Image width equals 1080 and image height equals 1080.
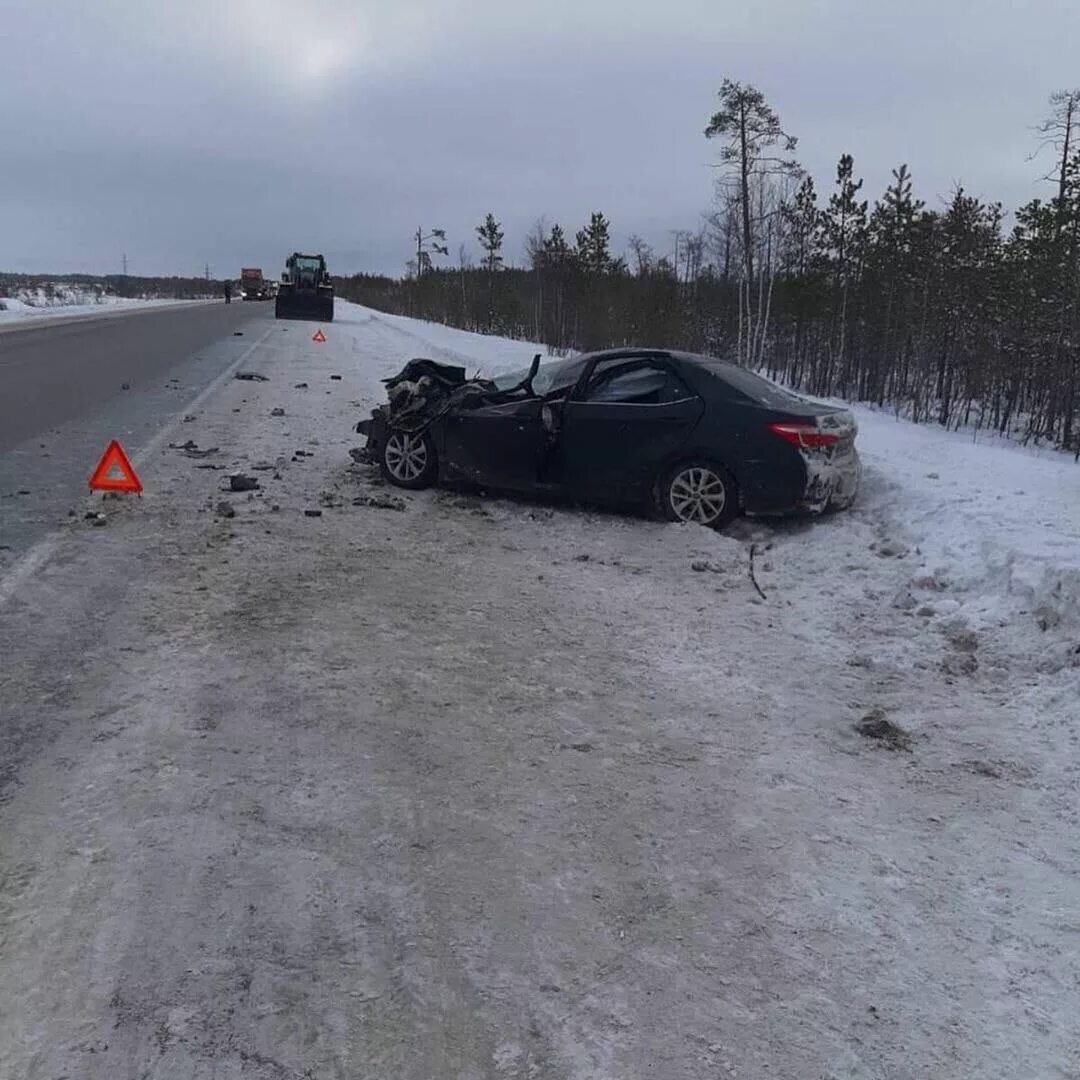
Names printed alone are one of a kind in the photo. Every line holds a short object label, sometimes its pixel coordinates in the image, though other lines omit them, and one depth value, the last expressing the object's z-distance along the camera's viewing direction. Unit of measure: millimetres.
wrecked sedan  7441
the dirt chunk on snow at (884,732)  4152
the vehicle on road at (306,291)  45312
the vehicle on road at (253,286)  84812
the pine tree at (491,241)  65062
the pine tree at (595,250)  51938
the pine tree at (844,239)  39812
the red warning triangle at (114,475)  7805
